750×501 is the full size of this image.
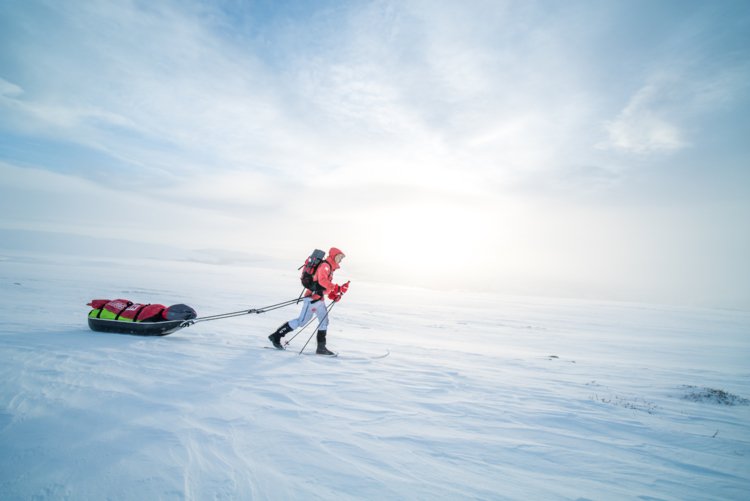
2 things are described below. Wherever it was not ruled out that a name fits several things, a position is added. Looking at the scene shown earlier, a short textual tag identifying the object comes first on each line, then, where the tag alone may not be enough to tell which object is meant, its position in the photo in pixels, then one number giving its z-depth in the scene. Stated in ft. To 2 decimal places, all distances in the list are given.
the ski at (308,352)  24.14
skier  24.38
